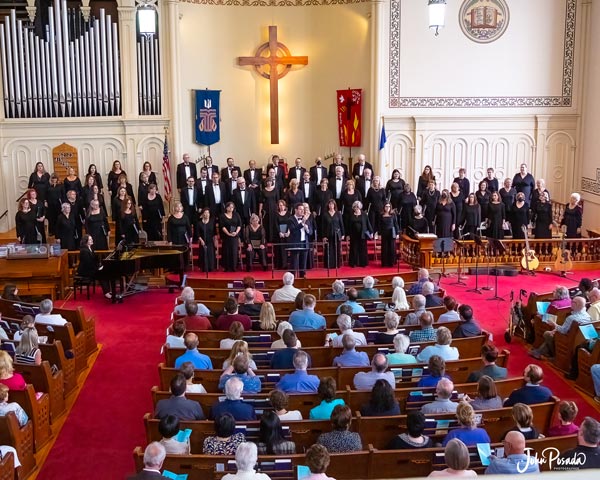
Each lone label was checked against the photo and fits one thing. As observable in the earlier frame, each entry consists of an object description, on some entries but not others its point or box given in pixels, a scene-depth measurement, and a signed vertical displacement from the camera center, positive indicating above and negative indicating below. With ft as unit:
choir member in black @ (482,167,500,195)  49.49 -2.01
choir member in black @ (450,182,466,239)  47.19 -3.18
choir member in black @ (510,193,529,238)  47.01 -4.07
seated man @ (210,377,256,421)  18.94 -6.36
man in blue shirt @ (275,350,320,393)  20.77 -6.29
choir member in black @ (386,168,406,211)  48.37 -2.37
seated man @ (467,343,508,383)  21.59 -6.28
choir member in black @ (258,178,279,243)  47.29 -3.19
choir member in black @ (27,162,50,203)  48.70 -1.76
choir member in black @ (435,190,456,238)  46.14 -3.94
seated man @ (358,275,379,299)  31.04 -5.73
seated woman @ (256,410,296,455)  17.28 -6.60
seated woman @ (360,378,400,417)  19.16 -6.36
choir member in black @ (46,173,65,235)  47.91 -2.82
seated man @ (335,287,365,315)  28.66 -5.74
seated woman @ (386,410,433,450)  17.01 -6.49
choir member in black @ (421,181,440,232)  47.29 -3.09
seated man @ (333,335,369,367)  22.89 -6.24
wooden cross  55.88 +6.73
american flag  51.34 -1.30
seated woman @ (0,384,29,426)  19.80 -6.86
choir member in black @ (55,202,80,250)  44.34 -4.41
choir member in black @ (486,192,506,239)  46.88 -3.90
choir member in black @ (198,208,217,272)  43.91 -5.06
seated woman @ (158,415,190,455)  17.25 -6.49
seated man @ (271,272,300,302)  30.86 -5.73
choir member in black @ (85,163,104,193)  48.96 -1.34
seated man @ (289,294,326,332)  26.91 -5.94
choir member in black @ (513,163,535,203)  50.03 -2.10
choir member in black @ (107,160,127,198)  49.83 -1.52
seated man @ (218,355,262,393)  20.97 -6.33
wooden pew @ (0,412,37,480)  19.93 -7.73
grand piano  37.40 -5.47
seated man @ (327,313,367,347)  24.36 -5.85
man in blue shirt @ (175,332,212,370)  23.12 -6.26
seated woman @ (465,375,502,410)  19.17 -6.27
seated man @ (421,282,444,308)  30.37 -5.88
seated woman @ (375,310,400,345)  24.81 -5.94
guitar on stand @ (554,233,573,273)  43.42 -6.33
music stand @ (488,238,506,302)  38.70 -5.57
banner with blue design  54.90 +2.74
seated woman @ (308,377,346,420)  18.90 -6.28
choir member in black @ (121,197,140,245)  44.73 -4.11
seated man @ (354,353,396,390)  20.97 -6.27
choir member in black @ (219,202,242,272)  43.91 -4.83
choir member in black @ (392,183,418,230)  47.47 -3.39
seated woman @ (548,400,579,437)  17.67 -6.43
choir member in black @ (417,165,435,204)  49.39 -1.81
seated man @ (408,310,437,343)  25.27 -6.06
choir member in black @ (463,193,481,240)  46.78 -3.87
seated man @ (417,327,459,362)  22.99 -6.11
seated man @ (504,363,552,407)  20.03 -6.44
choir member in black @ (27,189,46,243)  44.55 -3.36
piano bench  39.43 -6.73
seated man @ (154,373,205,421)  19.38 -6.51
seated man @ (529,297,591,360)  27.66 -6.75
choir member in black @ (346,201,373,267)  45.11 -4.96
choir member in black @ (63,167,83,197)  48.34 -1.84
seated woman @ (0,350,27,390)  21.11 -6.34
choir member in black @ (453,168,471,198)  50.01 -2.02
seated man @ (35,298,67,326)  28.14 -6.13
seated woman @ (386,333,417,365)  22.90 -6.19
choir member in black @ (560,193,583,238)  47.09 -4.23
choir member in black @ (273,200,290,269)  42.99 -4.46
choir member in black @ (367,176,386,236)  47.14 -2.99
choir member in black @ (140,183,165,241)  47.19 -3.79
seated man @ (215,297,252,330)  27.35 -5.99
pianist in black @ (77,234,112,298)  39.34 -5.81
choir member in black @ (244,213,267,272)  43.68 -4.93
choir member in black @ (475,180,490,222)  47.55 -3.01
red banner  54.60 +2.72
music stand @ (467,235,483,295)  40.11 -6.41
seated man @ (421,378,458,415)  18.86 -6.33
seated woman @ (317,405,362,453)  16.93 -6.40
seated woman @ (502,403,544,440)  17.10 -6.10
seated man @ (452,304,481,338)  26.09 -6.07
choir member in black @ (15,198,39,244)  44.11 -4.00
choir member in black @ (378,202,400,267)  45.03 -4.90
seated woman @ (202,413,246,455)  17.07 -6.54
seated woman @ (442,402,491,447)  16.98 -6.31
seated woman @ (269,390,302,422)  18.21 -6.07
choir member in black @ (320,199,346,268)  44.19 -4.53
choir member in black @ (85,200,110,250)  43.73 -4.06
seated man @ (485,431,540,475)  15.65 -6.45
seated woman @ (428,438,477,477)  14.26 -5.79
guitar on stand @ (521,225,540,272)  41.52 -6.04
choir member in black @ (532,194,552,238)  47.14 -4.15
